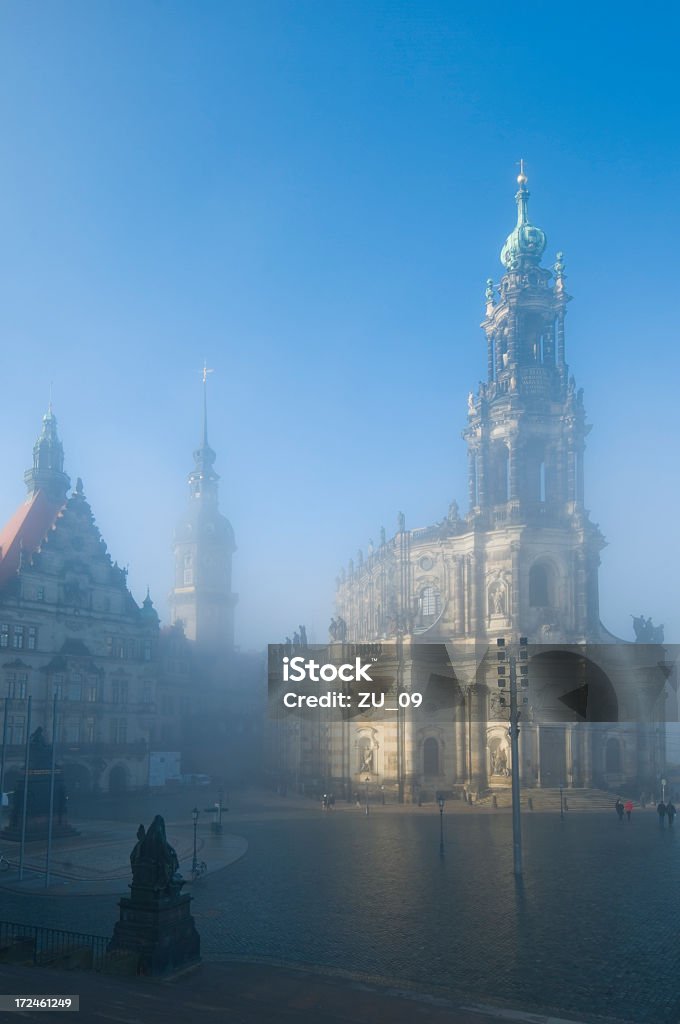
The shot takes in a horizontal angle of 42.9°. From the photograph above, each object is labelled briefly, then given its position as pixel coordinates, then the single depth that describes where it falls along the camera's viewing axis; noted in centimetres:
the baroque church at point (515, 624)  6869
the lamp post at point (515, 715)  3375
